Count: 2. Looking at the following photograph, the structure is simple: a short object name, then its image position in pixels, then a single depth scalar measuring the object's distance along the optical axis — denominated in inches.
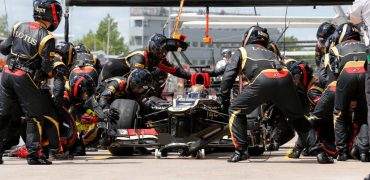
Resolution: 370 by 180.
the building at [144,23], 5251.0
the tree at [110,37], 4036.7
